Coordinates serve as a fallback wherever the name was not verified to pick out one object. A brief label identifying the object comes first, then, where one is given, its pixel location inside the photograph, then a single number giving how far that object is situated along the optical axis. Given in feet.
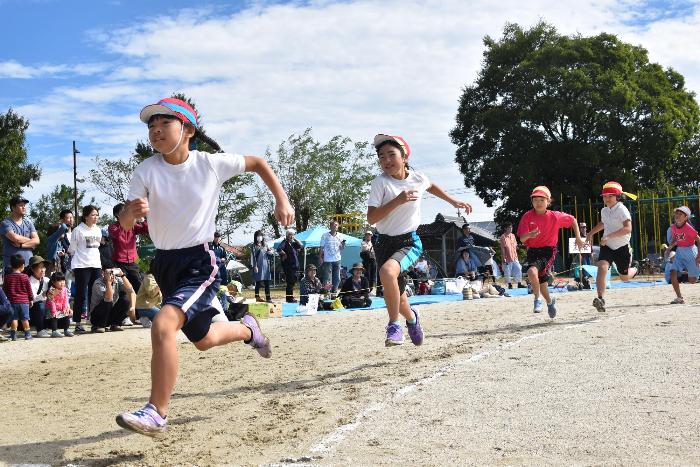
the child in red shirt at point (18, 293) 37.58
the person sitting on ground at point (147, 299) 41.57
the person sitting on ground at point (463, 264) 69.77
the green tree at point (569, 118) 128.67
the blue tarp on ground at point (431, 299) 56.70
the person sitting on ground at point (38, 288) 40.06
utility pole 164.55
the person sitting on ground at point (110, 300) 40.09
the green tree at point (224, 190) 152.87
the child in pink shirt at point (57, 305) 39.32
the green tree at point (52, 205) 228.22
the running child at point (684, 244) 44.96
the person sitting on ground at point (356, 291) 57.82
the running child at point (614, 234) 37.09
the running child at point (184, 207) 15.42
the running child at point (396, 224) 23.12
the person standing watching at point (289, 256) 62.90
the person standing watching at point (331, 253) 65.10
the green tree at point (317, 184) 153.38
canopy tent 89.10
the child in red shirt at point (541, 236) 36.35
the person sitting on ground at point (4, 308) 37.09
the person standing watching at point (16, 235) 38.27
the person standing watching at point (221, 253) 54.54
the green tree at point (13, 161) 131.54
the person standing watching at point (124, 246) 40.73
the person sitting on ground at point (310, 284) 61.26
